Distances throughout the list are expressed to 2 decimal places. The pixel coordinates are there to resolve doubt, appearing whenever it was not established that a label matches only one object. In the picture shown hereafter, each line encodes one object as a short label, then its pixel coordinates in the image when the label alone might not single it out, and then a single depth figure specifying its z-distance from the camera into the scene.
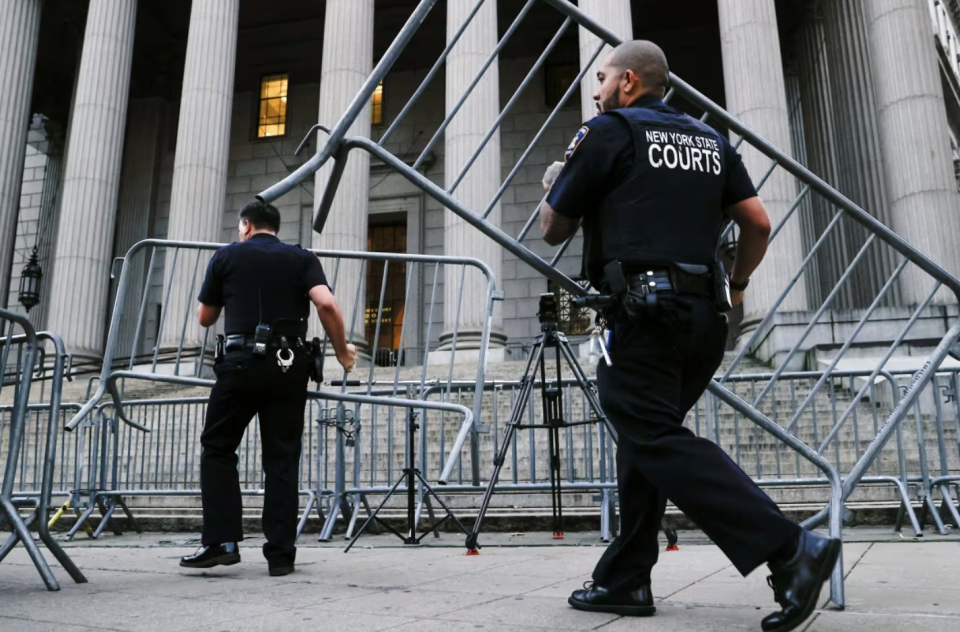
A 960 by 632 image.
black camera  5.25
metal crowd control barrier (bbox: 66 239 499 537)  4.94
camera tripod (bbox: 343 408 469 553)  6.13
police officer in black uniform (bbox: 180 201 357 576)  4.32
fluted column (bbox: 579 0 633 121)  16.58
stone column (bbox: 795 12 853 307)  19.44
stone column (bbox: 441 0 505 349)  16.38
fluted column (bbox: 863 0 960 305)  15.12
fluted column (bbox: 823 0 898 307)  18.16
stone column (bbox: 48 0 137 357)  18.03
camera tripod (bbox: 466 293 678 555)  5.32
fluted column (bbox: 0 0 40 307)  19.05
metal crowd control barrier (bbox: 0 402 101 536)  8.34
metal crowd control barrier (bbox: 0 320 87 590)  3.72
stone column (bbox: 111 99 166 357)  25.12
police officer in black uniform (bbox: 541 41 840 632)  2.54
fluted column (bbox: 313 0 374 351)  17.14
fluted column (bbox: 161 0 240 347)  17.75
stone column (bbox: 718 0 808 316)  14.71
